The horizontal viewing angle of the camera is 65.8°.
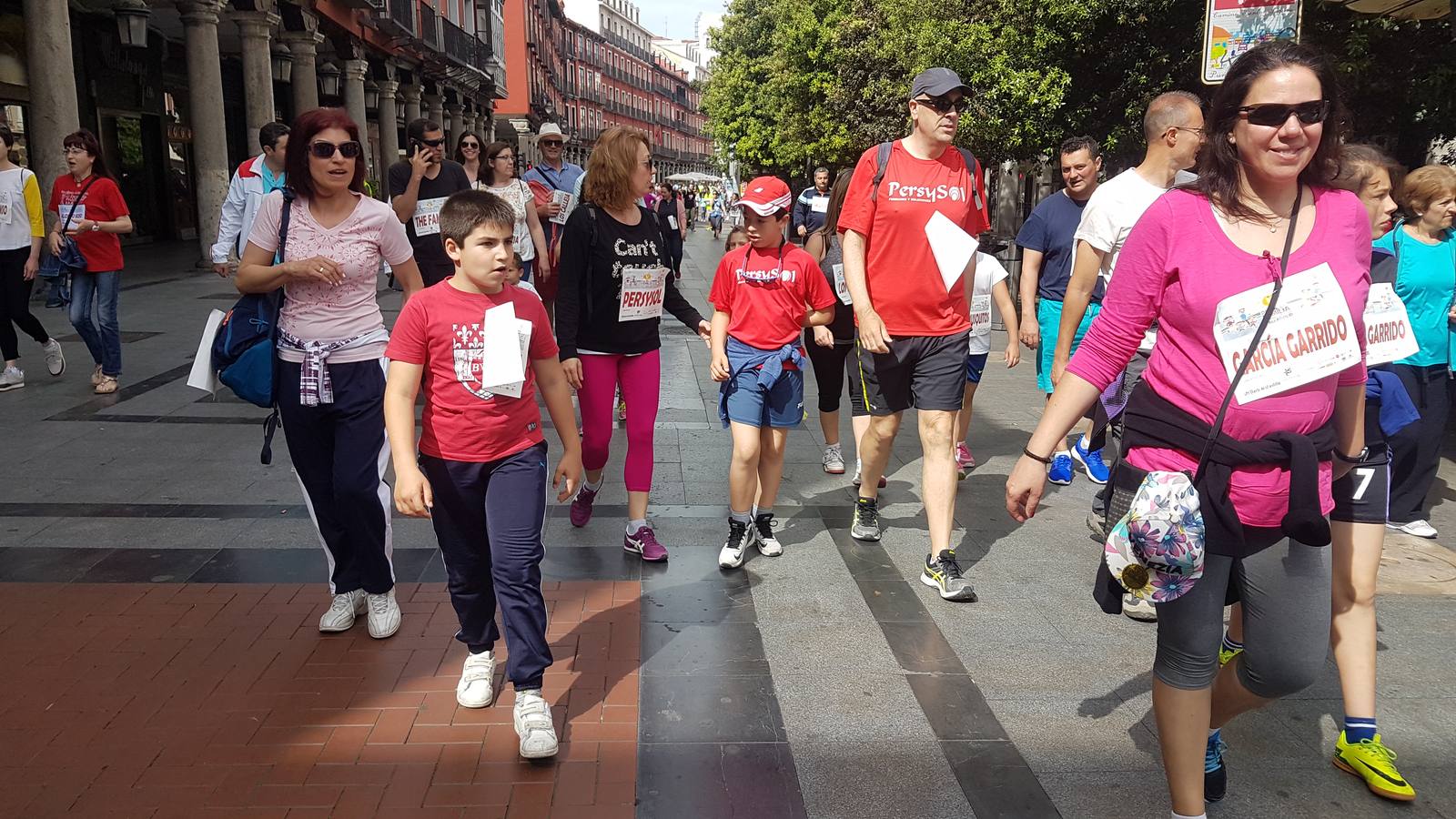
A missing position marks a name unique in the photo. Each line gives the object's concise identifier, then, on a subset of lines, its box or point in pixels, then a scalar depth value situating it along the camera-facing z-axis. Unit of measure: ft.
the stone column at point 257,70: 60.80
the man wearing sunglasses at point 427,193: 22.59
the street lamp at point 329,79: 70.95
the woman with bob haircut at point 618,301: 15.42
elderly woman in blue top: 15.60
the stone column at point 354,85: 81.24
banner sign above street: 20.34
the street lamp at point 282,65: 66.03
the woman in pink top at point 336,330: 12.24
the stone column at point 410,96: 106.42
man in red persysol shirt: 14.78
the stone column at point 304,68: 70.85
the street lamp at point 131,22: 46.42
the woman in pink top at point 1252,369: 7.86
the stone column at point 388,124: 92.27
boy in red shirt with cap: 15.57
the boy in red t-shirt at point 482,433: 10.37
